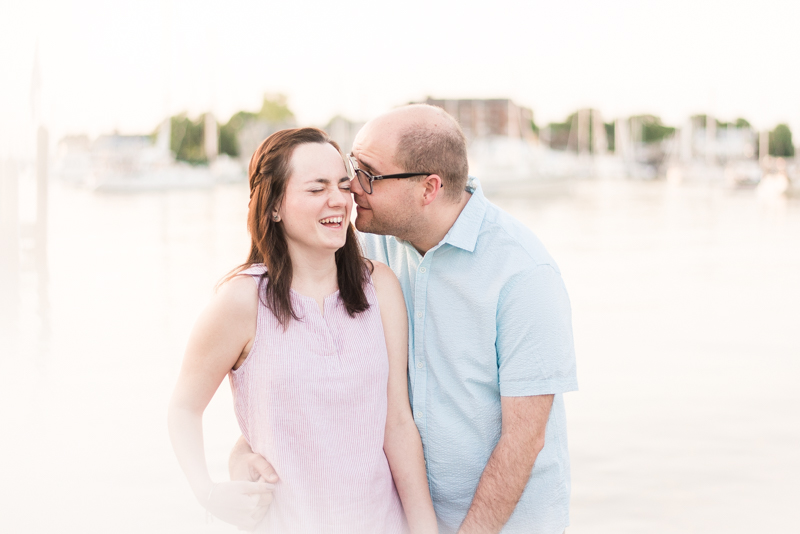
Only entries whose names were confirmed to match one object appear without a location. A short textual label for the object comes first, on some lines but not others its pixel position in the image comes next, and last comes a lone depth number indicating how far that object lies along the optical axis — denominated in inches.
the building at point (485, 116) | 4392.2
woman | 87.7
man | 95.7
